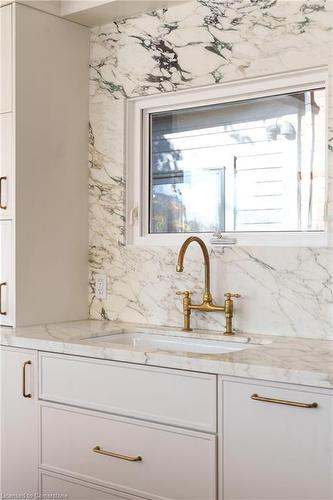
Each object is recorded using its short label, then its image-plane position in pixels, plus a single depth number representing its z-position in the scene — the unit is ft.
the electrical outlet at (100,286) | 10.43
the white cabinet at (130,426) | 6.84
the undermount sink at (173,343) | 8.54
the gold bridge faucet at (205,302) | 8.65
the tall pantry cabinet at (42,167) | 9.47
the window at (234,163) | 8.53
